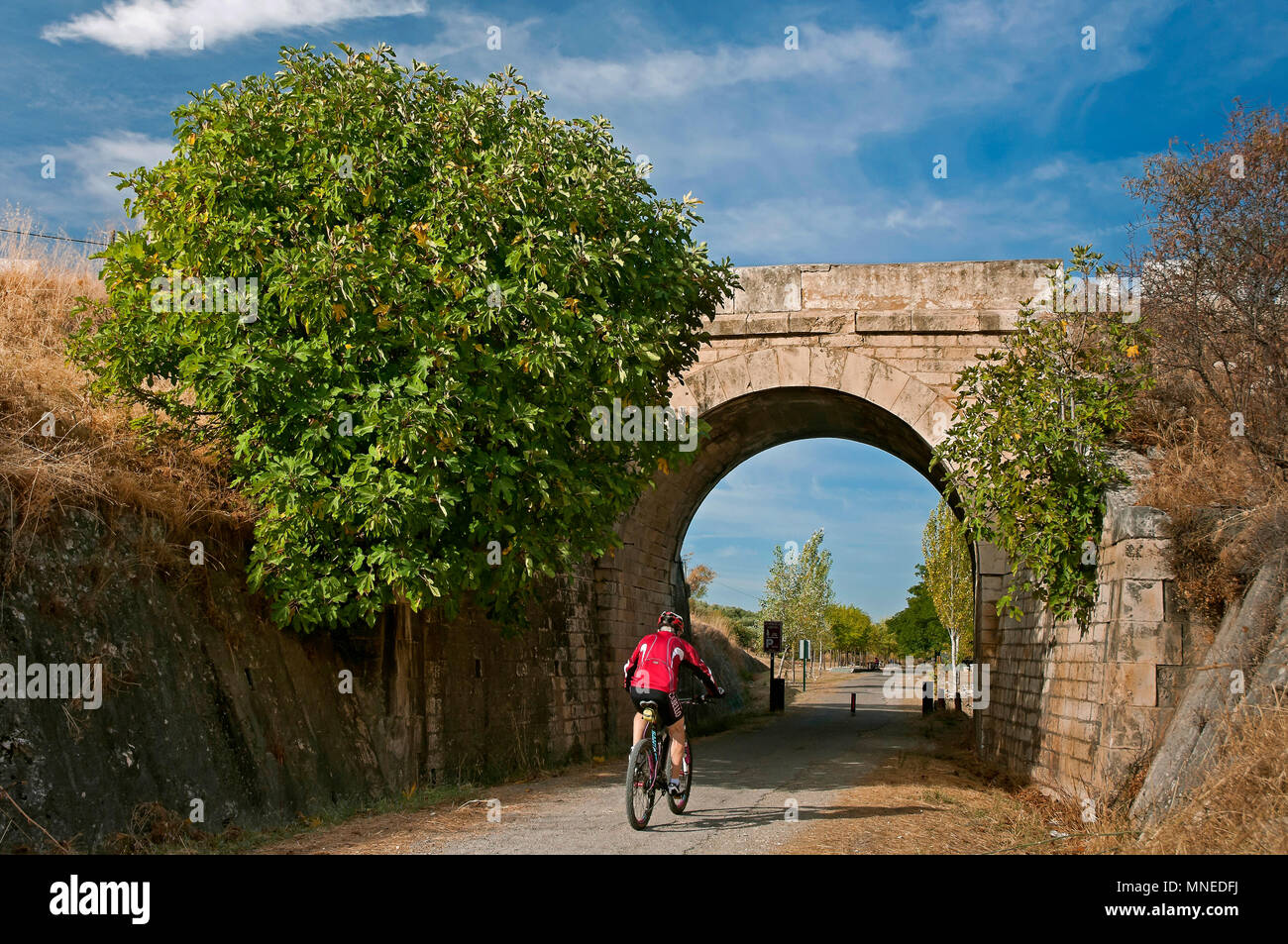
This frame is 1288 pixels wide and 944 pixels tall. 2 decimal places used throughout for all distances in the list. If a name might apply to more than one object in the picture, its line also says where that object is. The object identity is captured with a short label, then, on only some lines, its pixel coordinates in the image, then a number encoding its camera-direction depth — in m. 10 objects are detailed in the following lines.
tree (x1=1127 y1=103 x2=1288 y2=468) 10.70
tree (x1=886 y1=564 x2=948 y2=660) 52.97
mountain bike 7.96
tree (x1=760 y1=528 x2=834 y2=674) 52.03
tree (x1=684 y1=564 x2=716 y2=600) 66.02
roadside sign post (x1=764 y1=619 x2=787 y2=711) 30.14
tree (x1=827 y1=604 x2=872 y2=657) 92.04
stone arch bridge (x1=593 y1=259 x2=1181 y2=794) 11.13
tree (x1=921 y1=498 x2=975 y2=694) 37.28
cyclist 8.36
